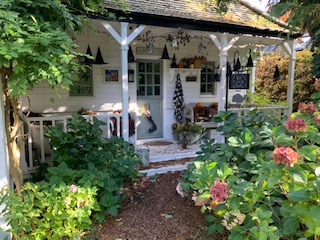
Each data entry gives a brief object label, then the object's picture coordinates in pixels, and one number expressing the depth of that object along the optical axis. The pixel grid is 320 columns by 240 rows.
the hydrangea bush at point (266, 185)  1.67
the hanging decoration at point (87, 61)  5.77
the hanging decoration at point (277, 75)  7.25
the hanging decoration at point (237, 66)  6.61
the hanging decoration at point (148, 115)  6.87
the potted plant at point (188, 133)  6.09
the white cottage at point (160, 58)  5.05
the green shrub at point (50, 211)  2.33
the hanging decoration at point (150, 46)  6.02
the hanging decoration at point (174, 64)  6.94
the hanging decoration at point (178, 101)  7.12
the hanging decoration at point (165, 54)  6.46
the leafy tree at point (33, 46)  1.98
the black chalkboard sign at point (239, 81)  5.03
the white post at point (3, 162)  2.44
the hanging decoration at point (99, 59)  5.87
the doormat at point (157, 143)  6.57
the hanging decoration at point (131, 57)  5.97
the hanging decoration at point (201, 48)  6.55
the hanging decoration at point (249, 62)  7.37
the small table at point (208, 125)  6.36
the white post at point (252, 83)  8.34
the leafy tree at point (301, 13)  4.26
